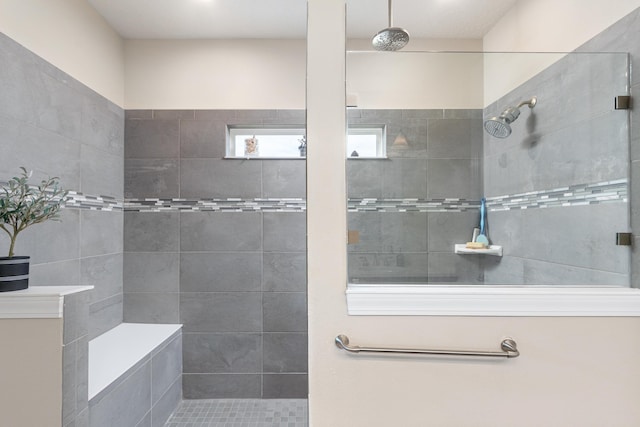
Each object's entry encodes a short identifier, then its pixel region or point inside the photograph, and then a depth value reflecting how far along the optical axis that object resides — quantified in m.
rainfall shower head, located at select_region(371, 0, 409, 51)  1.77
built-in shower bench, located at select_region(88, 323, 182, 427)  1.61
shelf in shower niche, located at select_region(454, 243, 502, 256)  1.73
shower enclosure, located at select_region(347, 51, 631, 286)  1.31
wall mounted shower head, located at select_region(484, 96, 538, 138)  1.82
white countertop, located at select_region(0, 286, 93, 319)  1.25
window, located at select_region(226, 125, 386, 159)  2.58
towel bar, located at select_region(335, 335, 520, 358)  1.06
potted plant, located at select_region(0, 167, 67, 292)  1.28
